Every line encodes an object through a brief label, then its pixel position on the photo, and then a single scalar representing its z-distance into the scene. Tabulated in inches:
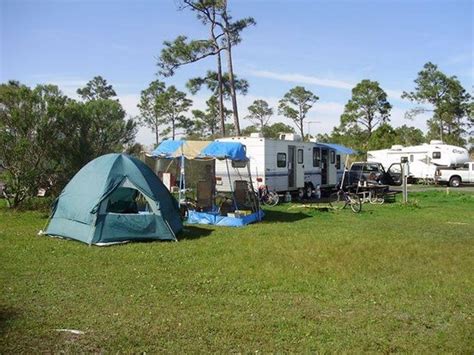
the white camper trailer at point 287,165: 725.3
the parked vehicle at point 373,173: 1007.0
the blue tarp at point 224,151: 535.5
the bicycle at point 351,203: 653.9
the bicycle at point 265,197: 724.0
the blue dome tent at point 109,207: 406.3
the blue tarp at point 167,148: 562.8
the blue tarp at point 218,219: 525.7
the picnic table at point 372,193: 770.8
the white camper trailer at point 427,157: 1214.9
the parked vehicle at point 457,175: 1154.0
